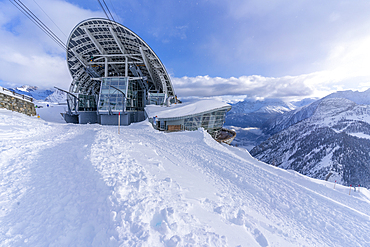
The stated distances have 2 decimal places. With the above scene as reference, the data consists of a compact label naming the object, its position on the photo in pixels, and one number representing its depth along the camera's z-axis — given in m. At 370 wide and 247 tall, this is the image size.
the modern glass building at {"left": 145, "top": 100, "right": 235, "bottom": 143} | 22.00
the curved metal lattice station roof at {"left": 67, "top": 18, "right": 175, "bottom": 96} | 22.56
